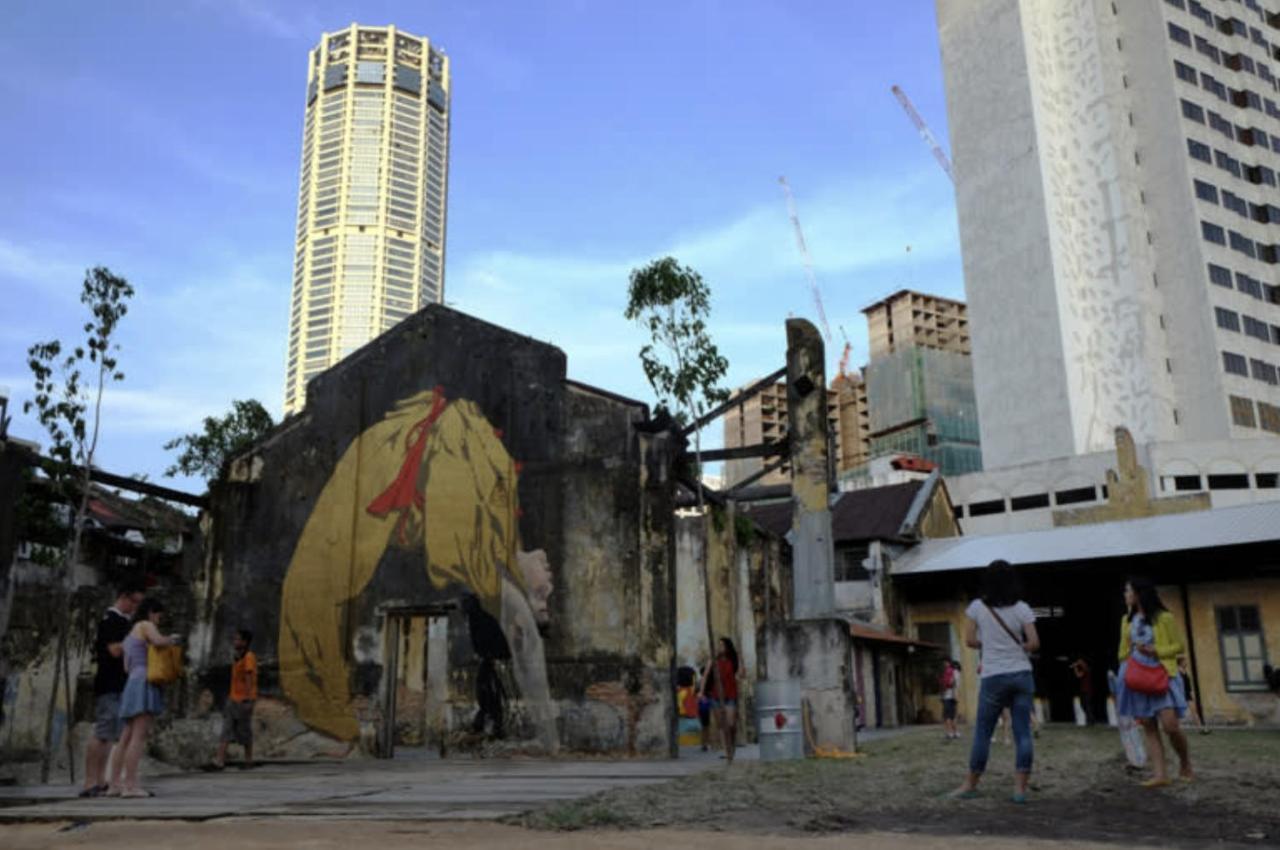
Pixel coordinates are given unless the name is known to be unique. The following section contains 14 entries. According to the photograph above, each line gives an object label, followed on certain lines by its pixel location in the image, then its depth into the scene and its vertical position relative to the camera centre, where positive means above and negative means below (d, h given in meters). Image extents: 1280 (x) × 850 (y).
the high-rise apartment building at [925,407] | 93.75 +22.95
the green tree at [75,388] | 14.27 +3.89
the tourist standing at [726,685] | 13.38 -0.44
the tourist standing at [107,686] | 9.07 -0.17
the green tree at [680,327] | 19.62 +6.30
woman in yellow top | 7.92 -0.09
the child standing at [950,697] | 18.28 -0.84
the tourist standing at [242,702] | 14.00 -0.52
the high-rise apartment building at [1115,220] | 66.25 +28.83
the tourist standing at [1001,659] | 7.27 -0.07
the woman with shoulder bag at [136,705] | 8.97 -0.34
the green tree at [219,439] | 27.27 +6.00
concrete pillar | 13.61 +2.42
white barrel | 12.14 -0.82
